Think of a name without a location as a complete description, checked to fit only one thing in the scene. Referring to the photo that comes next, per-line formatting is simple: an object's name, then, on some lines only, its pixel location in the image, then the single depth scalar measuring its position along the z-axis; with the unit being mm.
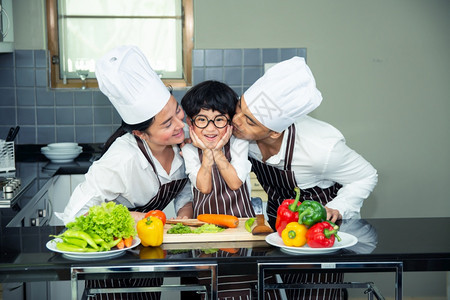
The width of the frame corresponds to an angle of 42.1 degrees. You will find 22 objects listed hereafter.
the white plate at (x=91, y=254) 1783
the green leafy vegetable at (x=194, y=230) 2037
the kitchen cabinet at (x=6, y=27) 3775
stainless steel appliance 2801
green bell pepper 1869
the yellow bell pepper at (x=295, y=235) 1847
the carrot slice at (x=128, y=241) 1855
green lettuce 1799
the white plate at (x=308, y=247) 1828
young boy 2363
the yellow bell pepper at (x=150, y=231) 1875
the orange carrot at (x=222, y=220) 2094
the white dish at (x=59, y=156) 3912
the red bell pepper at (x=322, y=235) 1816
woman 2225
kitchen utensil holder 3531
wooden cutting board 1986
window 4309
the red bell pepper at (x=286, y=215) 1965
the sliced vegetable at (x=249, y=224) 2039
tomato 2045
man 2332
